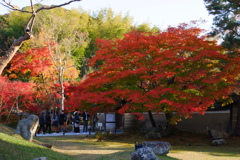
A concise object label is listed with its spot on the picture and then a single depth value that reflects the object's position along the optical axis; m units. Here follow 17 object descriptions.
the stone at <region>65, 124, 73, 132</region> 18.80
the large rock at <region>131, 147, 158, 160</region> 7.07
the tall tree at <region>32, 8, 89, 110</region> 20.81
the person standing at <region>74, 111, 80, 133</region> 17.58
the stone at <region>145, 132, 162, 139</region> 14.75
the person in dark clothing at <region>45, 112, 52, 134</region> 16.34
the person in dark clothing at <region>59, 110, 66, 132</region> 17.36
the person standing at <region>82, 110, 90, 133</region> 17.52
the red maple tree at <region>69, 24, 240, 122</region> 12.44
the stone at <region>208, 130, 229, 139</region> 14.20
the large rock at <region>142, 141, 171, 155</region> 9.07
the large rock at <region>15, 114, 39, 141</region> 10.28
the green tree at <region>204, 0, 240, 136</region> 12.31
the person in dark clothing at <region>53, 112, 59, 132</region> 18.39
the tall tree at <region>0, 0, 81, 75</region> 8.36
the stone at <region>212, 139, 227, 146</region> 13.07
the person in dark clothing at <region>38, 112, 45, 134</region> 15.64
